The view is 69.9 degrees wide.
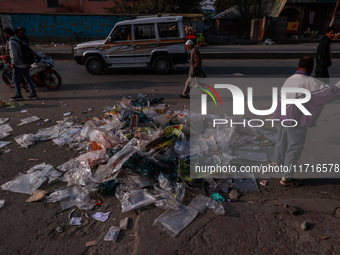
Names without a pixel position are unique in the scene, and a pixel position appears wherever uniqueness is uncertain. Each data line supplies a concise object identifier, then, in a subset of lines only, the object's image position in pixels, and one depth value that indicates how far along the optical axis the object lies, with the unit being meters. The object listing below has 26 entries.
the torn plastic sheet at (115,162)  3.23
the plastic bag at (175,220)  2.54
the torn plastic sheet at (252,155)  3.79
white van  8.98
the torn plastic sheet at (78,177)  3.27
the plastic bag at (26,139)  4.37
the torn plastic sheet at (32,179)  3.23
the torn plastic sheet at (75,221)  2.65
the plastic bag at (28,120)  5.33
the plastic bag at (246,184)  3.17
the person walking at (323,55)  5.58
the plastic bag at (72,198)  2.93
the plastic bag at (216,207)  2.76
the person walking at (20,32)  6.61
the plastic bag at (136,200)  2.84
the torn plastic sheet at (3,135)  4.71
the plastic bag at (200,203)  2.82
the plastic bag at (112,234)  2.45
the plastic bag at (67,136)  4.39
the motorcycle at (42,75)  7.24
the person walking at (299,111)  2.79
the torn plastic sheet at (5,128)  4.94
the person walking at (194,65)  6.06
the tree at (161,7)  21.19
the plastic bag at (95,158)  3.51
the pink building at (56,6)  26.28
